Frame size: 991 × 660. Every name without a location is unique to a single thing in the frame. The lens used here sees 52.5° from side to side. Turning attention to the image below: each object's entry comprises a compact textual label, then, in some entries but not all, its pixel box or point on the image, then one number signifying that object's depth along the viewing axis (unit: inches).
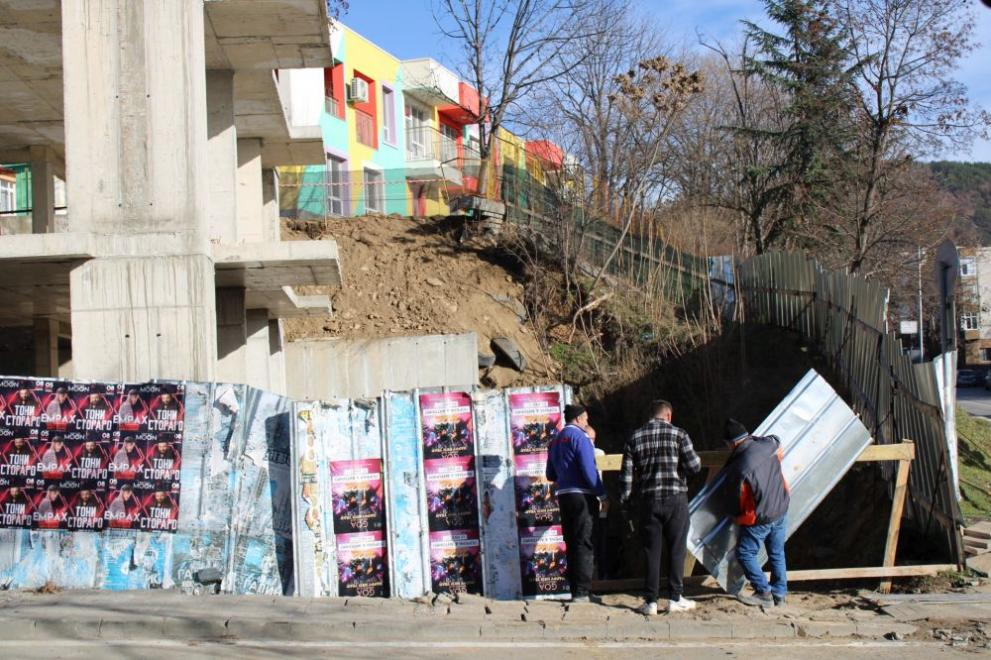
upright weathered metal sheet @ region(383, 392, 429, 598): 353.1
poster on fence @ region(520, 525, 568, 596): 354.3
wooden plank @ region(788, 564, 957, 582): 360.2
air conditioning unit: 1616.6
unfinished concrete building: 428.5
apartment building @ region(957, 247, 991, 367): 3010.8
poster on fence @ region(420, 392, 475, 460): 355.6
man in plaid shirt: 327.3
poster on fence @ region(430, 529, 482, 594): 354.9
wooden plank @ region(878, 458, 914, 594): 363.3
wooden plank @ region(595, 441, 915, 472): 365.1
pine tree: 1056.2
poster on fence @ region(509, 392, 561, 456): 357.7
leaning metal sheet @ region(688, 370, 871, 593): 365.1
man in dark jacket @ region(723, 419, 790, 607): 331.6
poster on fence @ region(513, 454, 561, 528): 356.2
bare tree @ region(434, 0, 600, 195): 1206.9
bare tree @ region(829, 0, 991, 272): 882.1
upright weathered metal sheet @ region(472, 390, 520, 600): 354.3
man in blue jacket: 334.0
